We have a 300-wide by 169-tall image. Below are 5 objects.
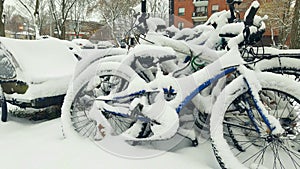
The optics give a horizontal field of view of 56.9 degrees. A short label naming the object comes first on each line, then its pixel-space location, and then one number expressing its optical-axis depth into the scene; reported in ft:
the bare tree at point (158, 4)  65.03
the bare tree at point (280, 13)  63.99
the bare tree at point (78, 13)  112.16
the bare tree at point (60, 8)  83.51
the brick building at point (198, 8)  101.91
